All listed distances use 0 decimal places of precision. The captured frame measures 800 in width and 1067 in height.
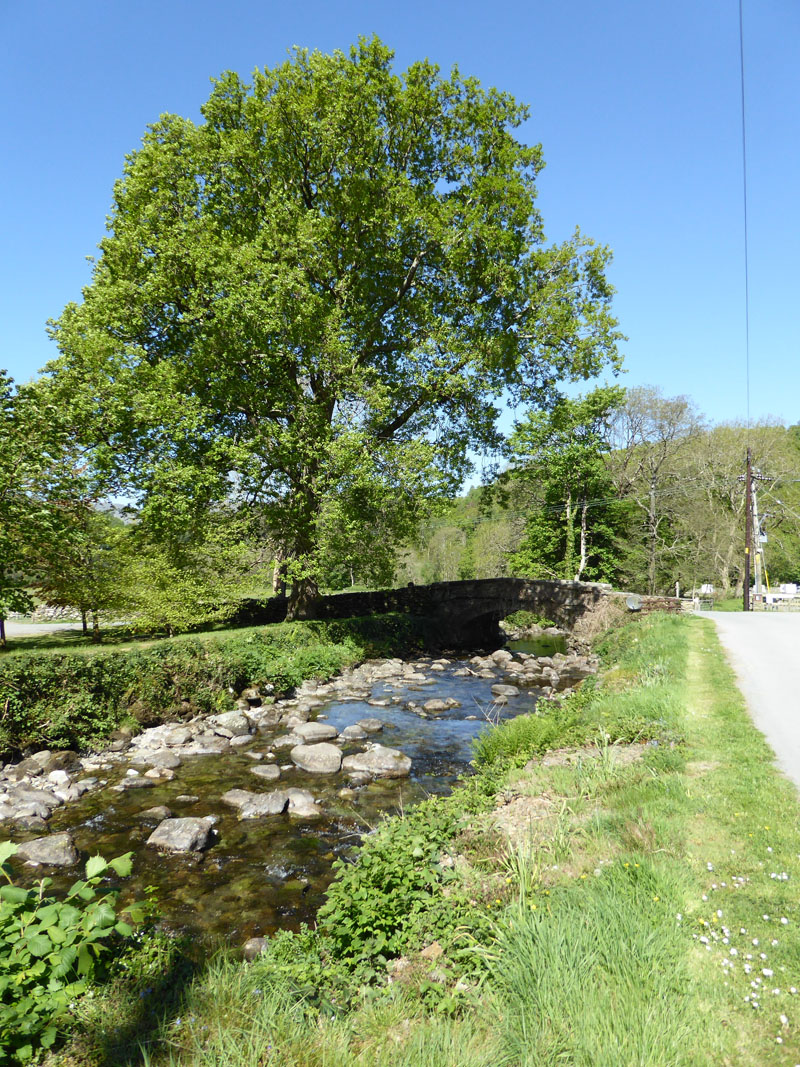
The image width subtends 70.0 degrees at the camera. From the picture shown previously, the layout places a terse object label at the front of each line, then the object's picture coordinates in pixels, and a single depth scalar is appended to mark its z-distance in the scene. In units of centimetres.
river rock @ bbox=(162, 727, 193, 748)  1213
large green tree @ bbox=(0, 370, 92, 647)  1045
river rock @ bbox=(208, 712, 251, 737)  1290
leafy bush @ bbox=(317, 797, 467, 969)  496
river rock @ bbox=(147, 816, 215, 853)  764
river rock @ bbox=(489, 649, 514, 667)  2239
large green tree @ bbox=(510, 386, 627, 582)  3703
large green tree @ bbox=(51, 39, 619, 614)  1659
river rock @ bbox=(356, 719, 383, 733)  1332
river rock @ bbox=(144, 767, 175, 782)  1030
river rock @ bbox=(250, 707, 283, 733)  1377
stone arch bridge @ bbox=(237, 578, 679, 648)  2372
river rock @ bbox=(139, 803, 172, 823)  873
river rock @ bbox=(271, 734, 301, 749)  1219
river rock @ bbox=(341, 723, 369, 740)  1272
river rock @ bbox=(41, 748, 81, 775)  1036
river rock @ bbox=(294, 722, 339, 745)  1257
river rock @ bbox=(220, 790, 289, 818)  885
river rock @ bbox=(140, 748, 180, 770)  1088
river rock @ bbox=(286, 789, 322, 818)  881
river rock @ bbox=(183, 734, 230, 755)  1180
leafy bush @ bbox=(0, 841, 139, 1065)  325
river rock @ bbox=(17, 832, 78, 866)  723
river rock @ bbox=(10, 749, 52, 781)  1006
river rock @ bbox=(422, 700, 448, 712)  1525
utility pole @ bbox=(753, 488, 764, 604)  3694
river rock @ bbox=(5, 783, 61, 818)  877
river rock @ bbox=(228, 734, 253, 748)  1232
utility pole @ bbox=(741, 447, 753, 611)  3053
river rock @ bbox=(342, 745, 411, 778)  1045
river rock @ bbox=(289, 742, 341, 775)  1067
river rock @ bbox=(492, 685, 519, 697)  1684
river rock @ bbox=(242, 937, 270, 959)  550
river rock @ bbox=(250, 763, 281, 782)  1043
